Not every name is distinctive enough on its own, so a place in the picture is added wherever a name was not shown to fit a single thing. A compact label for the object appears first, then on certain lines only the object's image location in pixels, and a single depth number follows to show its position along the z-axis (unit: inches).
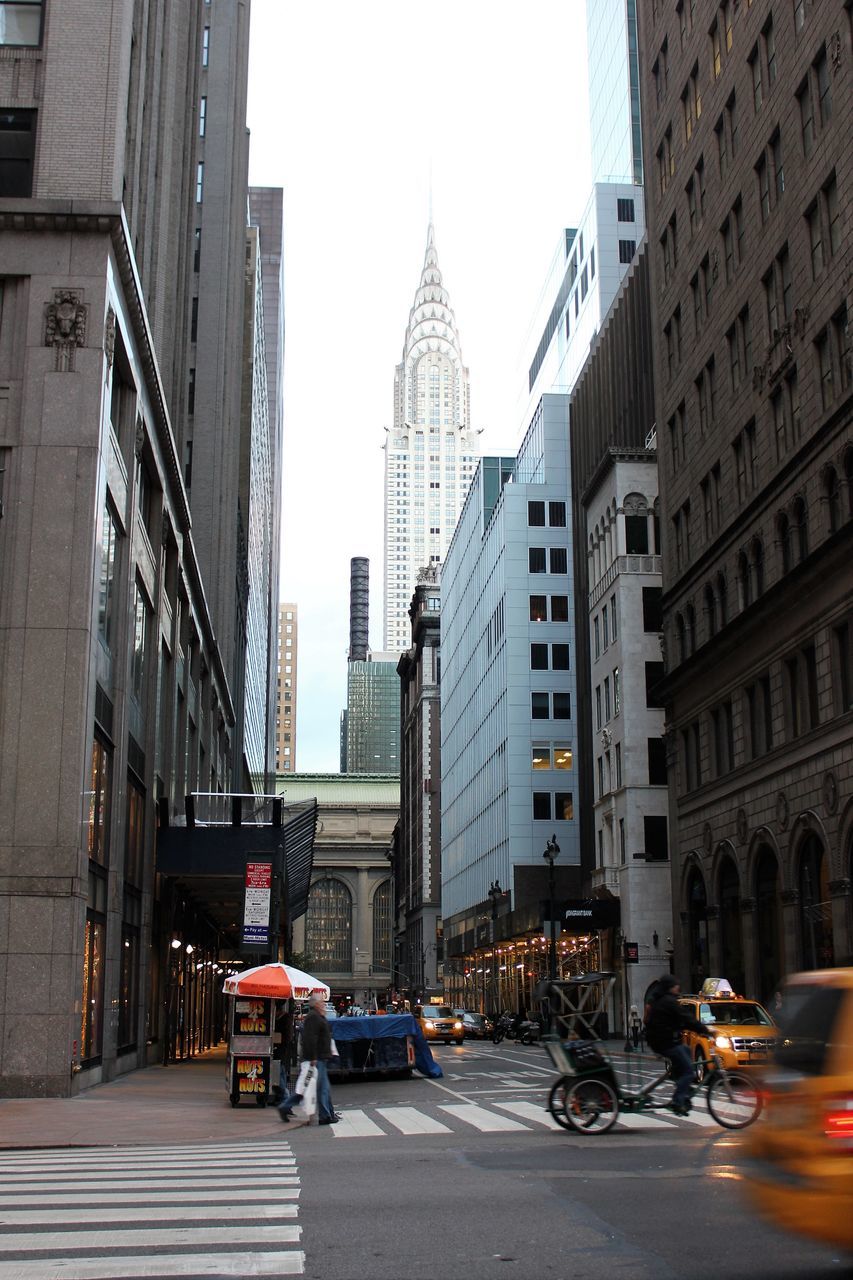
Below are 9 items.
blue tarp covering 1315.2
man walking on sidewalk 754.8
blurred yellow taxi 293.4
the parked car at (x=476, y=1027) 2709.2
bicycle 625.3
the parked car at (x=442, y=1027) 2331.4
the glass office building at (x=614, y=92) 3405.5
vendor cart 937.5
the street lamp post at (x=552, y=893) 2110.7
